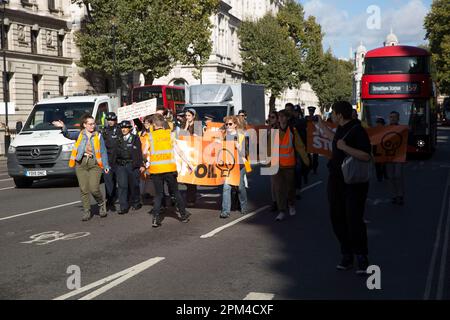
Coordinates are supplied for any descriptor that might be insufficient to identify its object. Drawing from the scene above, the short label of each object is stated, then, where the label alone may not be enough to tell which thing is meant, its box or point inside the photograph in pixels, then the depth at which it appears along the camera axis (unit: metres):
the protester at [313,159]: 18.29
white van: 16.73
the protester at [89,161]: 11.23
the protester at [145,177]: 12.70
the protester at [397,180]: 12.72
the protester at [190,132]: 12.67
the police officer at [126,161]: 12.05
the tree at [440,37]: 67.94
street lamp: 33.80
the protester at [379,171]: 17.47
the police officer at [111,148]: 12.23
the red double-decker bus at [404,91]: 24.72
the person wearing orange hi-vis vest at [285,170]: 11.07
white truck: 22.42
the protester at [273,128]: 11.66
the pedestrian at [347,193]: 7.06
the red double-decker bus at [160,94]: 38.97
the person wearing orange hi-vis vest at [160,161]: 10.53
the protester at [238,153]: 11.37
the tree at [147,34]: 42.25
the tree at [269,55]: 68.19
